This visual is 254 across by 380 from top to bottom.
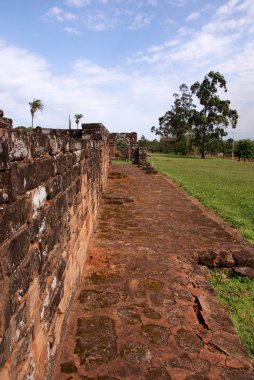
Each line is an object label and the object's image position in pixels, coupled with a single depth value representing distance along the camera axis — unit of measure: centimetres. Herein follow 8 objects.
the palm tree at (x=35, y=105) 4008
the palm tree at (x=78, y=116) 5409
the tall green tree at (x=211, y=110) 4469
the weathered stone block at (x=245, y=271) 479
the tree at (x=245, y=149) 4869
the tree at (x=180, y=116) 5247
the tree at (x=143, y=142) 6571
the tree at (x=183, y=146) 5347
